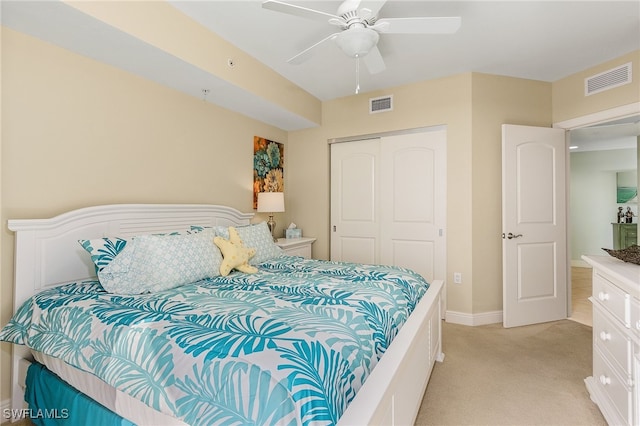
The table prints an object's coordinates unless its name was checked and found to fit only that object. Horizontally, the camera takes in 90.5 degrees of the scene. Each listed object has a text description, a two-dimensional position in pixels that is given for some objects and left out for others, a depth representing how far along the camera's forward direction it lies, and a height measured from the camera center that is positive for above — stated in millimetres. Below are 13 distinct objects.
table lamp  3586 +159
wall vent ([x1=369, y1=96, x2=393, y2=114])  3705 +1328
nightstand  3611 -351
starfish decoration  2201 -291
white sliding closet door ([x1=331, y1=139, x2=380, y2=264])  3854 +185
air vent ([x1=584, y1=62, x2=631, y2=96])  2841 +1282
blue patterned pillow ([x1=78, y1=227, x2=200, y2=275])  1830 -198
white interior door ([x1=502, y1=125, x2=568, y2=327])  3205 -88
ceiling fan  1752 +1144
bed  997 -473
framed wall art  3764 +624
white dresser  1385 -613
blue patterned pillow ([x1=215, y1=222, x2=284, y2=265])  2557 -206
